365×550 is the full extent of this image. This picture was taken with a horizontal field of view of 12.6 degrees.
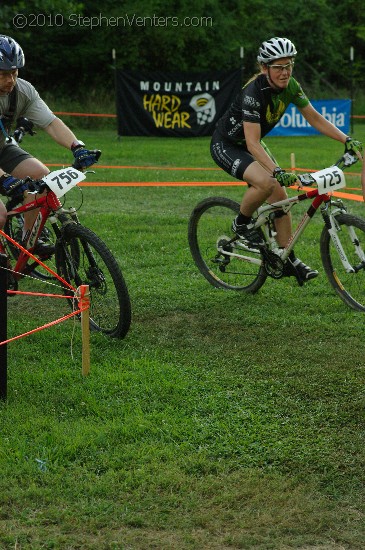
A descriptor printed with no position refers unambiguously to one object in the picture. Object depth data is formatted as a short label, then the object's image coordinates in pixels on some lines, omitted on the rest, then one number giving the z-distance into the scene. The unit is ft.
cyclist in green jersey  39.97
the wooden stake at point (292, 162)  96.70
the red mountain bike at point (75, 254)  35.42
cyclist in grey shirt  36.10
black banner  147.59
